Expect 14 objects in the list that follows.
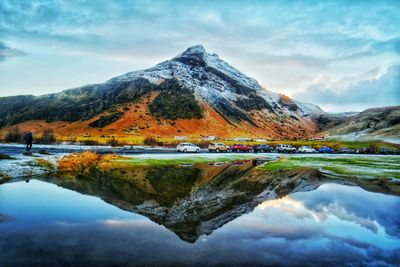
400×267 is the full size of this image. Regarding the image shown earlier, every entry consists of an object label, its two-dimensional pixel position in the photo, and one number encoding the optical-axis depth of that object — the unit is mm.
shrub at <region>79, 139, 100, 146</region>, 80650
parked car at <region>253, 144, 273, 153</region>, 83312
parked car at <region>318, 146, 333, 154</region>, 87775
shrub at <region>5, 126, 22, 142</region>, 74875
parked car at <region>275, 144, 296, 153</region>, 85062
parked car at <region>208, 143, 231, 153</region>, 75075
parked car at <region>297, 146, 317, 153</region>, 86138
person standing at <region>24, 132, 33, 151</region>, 45581
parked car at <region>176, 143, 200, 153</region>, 69562
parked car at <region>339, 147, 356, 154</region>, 87312
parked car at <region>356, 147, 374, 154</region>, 88600
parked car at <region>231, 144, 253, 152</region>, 81050
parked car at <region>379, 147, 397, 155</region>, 86900
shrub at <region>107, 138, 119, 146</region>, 80438
